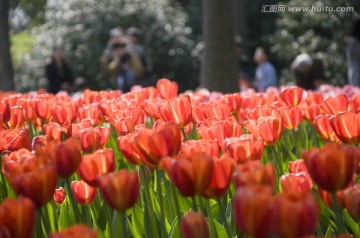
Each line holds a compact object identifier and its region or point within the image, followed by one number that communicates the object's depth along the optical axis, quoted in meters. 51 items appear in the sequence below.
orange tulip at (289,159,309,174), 2.76
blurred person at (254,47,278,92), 17.47
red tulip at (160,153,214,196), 2.13
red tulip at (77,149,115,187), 2.50
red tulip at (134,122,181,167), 2.48
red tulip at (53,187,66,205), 3.22
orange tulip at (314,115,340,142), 3.47
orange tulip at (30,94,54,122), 4.47
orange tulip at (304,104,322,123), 4.24
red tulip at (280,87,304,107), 4.64
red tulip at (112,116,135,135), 3.47
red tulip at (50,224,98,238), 1.73
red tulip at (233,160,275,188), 2.02
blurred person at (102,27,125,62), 17.29
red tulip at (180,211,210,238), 1.98
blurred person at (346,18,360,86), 11.63
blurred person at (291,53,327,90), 13.60
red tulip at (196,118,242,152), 3.02
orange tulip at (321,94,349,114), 3.88
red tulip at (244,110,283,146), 3.22
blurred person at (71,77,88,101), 18.65
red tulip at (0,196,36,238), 2.00
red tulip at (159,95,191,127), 3.57
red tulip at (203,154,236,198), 2.24
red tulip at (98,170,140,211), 2.19
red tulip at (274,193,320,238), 1.73
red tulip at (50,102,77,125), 4.28
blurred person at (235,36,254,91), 16.66
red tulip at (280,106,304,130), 3.87
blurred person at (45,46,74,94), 18.04
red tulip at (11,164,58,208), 2.19
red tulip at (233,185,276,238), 1.76
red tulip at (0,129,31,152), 3.17
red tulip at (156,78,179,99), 5.07
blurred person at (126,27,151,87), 16.68
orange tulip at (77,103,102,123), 4.25
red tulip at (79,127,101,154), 3.13
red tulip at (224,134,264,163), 2.52
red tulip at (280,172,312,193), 2.45
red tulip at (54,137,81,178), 2.48
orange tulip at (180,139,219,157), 2.51
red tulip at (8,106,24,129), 4.12
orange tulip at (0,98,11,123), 3.96
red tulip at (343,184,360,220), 2.21
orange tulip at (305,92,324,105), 4.80
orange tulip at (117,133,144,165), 2.73
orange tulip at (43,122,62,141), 3.37
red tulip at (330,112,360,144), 3.05
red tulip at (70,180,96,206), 2.94
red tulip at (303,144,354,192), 2.11
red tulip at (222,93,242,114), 4.73
